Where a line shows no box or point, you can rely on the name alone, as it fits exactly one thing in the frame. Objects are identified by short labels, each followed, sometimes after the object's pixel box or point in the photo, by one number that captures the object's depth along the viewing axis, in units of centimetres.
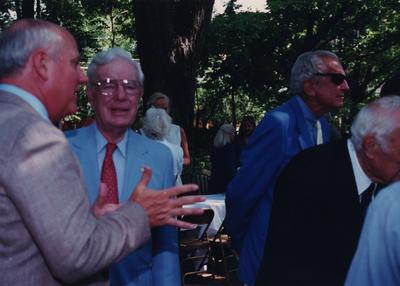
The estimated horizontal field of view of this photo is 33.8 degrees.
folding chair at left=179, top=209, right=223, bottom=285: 694
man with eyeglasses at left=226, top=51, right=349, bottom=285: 334
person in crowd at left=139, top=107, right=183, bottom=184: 671
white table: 742
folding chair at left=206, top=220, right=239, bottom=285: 764
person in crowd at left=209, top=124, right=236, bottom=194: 872
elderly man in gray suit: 164
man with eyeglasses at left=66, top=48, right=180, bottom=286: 270
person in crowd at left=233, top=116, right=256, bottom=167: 990
